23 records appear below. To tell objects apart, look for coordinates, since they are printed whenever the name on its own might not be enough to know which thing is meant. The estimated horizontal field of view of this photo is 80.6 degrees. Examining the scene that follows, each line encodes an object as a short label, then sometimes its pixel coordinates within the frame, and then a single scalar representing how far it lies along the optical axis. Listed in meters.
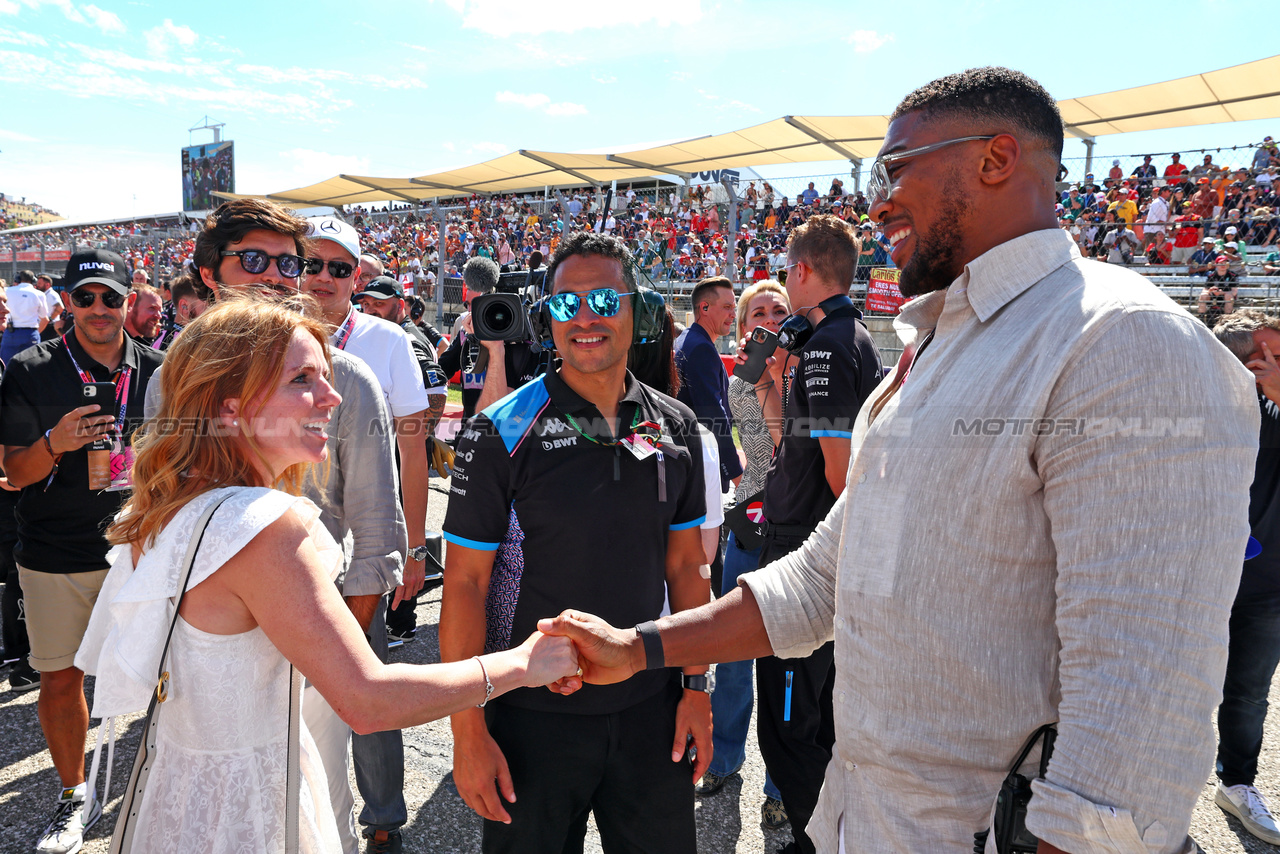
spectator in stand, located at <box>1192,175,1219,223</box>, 13.47
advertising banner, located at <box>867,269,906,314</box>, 8.23
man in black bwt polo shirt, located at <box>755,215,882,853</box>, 2.84
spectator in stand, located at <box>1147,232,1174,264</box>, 12.28
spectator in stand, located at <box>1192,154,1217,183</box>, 14.02
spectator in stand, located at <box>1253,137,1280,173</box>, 13.37
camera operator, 4.02
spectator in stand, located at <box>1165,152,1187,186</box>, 14.41
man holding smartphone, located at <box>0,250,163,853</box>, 3.04
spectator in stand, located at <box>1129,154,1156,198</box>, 14.91
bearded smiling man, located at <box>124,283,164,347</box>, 5.42
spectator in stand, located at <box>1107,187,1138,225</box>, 14.23
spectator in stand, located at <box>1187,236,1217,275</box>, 11.06
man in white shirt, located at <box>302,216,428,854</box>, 3.24
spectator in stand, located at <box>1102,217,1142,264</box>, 12.86
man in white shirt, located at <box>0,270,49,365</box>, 8.12
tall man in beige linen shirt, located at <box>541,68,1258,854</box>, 1.01
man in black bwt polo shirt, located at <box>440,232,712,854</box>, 1.98
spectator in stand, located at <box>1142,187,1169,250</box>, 12.56
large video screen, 53.06
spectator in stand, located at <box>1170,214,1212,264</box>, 11.91
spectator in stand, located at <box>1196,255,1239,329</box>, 8.67
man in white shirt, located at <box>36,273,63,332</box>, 10.12
